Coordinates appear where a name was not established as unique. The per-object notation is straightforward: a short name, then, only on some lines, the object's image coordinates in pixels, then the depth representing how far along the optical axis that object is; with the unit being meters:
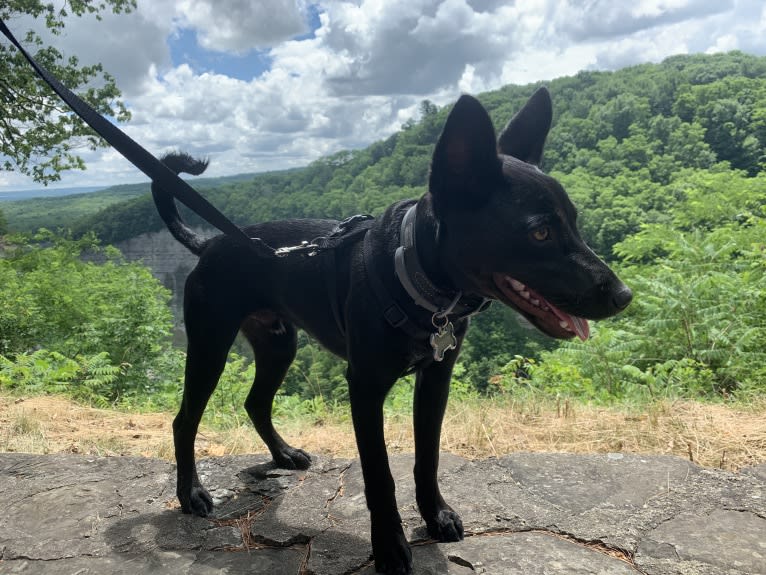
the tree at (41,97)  8.13
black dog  0.52
